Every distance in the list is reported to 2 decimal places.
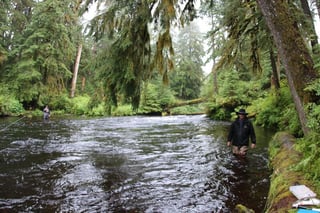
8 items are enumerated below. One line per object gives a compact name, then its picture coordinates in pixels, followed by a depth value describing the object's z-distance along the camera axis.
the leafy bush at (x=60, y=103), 31.73
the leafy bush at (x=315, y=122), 4.40
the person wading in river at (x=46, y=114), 23.14
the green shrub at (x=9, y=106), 24.80
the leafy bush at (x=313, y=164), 4.03
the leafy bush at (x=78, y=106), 30.44
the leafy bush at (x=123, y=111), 29.12
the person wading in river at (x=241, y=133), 8.71
